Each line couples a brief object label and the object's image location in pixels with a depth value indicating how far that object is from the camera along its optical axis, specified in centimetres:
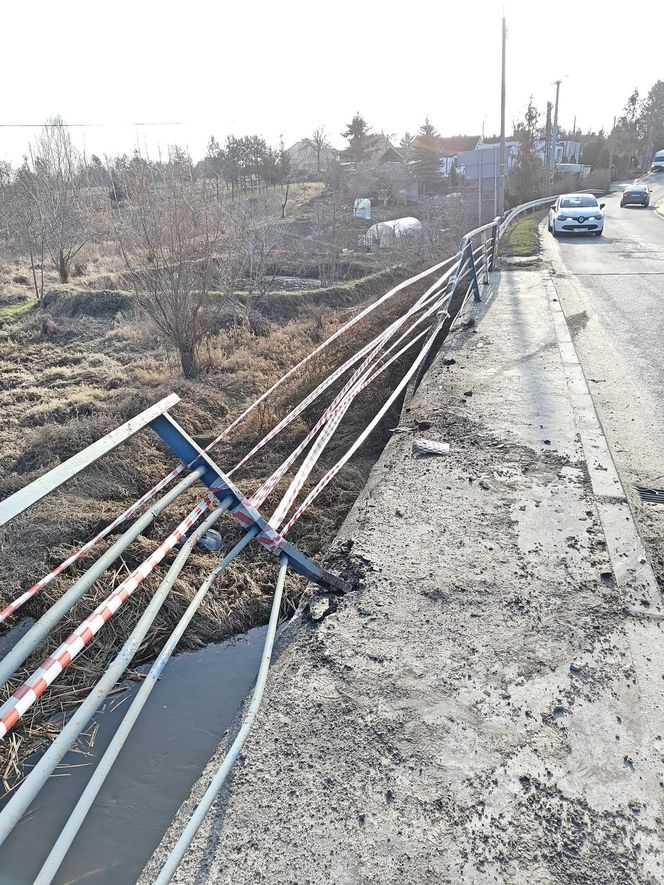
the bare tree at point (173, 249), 978
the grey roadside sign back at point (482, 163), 1980
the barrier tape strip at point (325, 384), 472
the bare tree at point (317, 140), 5022
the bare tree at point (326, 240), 2514
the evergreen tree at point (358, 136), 6738
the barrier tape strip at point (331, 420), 405
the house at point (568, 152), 7862
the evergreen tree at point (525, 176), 4091
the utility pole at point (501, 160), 2117
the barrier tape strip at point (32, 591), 227
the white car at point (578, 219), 2002
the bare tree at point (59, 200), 2472
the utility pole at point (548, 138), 4620
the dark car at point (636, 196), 3372
